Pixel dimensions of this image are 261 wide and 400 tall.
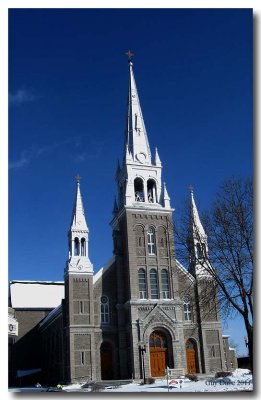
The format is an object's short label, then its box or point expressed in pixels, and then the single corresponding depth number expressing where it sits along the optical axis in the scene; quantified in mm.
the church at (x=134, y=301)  30406
